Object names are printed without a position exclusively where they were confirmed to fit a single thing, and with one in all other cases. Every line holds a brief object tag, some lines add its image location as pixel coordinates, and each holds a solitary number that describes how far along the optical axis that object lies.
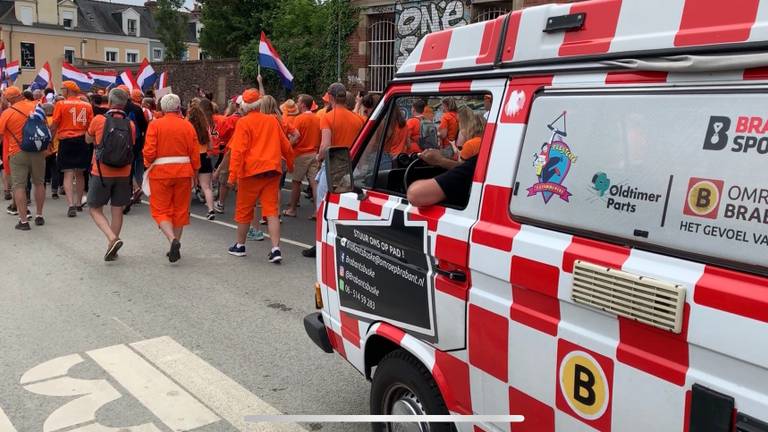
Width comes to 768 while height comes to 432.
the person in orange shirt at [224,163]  11.03
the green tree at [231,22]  32.97
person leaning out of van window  2.82
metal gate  18.70
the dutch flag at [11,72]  18.61
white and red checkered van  1.81
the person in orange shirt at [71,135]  10.26
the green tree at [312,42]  19.67
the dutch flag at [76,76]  16.18
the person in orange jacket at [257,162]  7.31
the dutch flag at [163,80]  15.12
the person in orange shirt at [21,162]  9.25
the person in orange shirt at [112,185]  7.46
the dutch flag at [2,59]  18.13
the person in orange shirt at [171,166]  7.19
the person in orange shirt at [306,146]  10.23
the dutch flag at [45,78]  17.08
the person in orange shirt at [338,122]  8.33
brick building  16.53
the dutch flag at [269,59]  11.77
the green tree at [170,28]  58.62
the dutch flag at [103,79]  18.58
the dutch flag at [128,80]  14.64
